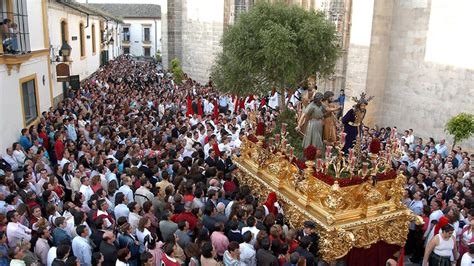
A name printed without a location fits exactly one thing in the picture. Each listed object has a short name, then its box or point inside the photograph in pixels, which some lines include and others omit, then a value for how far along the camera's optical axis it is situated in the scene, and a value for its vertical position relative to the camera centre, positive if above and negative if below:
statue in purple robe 8.28 -1.62
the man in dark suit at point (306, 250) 5.97 -2.94
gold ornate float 7.22 -2.85
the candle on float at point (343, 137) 7.95 -1.78
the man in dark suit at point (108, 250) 5.56 -2.76
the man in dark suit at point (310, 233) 6.78 -3.03
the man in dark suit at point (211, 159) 9.97 -2.84
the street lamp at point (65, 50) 15.42 -0.64
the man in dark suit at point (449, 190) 8.52 -2.90
